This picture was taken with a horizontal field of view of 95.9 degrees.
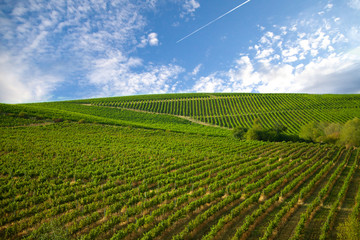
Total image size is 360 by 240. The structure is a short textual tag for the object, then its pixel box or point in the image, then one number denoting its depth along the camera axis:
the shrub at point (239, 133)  52.86
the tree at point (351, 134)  42.68
